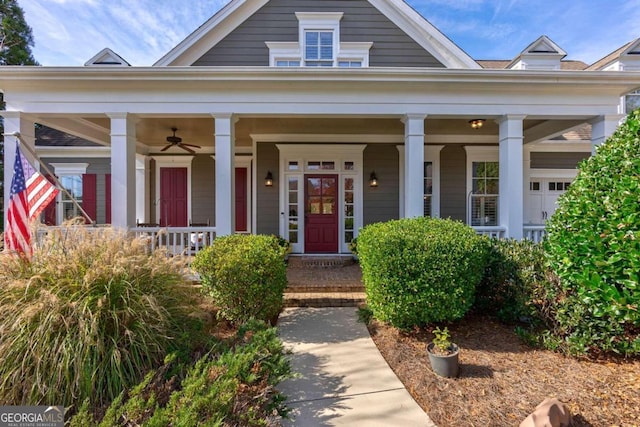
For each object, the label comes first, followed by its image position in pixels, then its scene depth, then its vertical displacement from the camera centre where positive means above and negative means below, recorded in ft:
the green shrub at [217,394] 5.96 -4.12
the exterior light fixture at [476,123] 20.10 +6.05
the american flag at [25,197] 11.13 +0.56
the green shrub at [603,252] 8.48 -1.28
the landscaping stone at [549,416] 6.35 -4.56
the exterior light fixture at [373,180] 24.95 +2.61
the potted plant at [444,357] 8.67 -4.38
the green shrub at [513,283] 10.53 -2.75
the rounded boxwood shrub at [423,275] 10.41 -2.35
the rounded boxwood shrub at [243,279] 11.62 -2.76
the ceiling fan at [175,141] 21.27 +5.08
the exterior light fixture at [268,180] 24.61 +2.57
